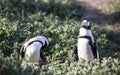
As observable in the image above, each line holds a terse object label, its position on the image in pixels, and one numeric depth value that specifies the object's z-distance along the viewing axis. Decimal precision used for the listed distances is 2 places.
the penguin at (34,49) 18.19
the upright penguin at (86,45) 18.87
